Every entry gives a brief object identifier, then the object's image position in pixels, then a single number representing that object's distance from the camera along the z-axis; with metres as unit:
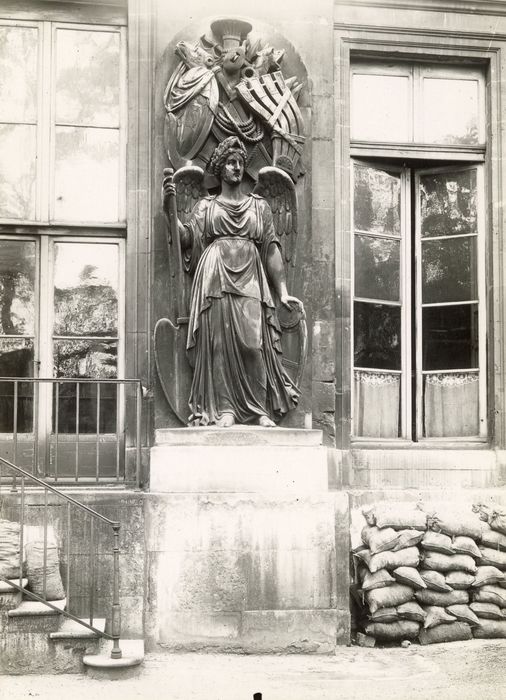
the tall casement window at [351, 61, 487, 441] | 8.84
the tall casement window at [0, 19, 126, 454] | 8.20
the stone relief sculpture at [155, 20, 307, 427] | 7.75
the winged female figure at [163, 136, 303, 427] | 7.73
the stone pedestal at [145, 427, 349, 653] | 7.37
